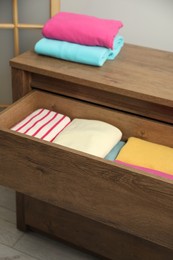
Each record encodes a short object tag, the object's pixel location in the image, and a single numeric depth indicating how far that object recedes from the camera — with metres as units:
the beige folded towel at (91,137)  1.09
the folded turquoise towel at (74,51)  1.16
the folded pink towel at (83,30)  1.17
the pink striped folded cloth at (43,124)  1.14
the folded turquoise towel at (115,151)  1.12
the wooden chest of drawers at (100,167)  0.91
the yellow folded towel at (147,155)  1.06
